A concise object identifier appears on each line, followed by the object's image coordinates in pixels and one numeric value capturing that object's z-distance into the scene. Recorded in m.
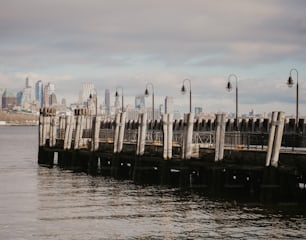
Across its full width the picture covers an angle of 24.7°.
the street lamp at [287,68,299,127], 44.37
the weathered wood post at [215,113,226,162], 38.00
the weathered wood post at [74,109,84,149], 58.12
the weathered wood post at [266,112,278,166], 34.09
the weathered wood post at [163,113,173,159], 42.34
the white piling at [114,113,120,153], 49.34
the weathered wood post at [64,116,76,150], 60.44
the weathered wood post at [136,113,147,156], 45.28
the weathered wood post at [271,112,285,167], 33.81
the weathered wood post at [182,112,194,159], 40.59
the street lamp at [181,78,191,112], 57.87
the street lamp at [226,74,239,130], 53.38
